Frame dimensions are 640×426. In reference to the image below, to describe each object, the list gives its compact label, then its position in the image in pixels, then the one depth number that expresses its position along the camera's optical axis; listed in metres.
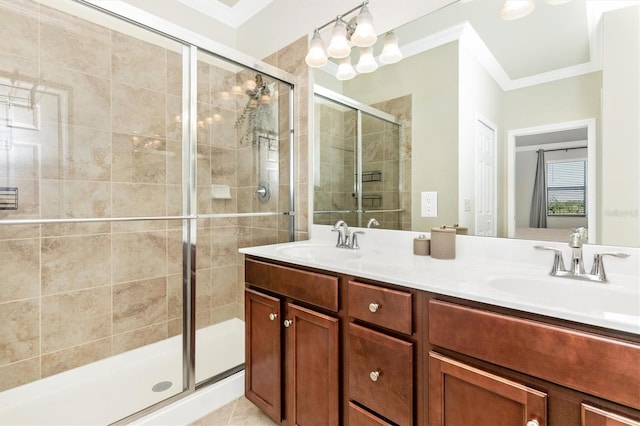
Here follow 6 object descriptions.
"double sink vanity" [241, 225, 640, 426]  0.66
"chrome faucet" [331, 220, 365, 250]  1.66
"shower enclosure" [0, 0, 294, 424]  1.68
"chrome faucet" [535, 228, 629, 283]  0.94
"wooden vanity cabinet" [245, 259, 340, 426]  1.17
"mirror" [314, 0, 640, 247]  1.06
